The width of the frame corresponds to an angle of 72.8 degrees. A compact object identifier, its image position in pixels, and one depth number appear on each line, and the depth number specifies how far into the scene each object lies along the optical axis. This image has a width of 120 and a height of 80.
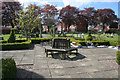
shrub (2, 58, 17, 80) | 2.45
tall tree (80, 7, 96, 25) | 34.30
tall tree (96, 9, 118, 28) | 34.32
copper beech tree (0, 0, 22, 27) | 28.48
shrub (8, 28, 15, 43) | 8.41
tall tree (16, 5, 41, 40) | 10.18
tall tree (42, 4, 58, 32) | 32.68
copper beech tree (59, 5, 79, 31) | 33.32
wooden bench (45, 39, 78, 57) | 5.57
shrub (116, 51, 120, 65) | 4.08
